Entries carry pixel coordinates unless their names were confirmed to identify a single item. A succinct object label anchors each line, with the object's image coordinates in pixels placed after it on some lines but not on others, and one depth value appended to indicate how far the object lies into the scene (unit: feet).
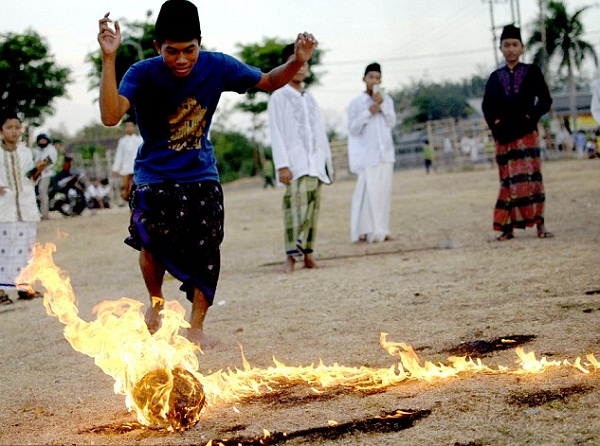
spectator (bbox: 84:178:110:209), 85.50
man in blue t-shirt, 13.58
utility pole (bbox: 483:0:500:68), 146.00
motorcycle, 73.67
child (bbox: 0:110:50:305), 25.07
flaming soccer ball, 9.81
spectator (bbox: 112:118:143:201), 46.91
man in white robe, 33.35
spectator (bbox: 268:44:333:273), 25.26
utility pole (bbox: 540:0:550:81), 155.04
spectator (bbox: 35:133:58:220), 52.75
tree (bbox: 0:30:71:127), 89.20
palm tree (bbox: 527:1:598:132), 168.86
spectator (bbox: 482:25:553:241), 28.09
